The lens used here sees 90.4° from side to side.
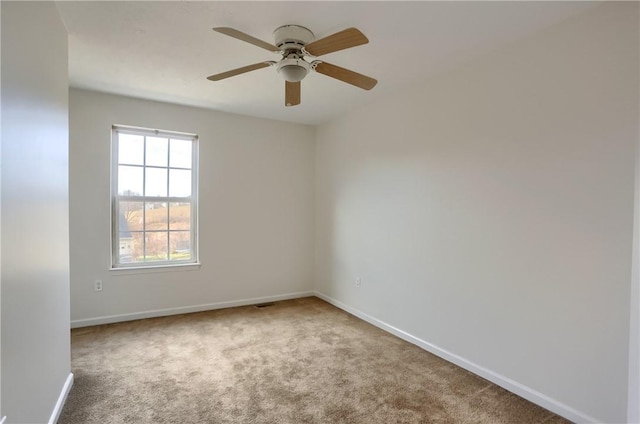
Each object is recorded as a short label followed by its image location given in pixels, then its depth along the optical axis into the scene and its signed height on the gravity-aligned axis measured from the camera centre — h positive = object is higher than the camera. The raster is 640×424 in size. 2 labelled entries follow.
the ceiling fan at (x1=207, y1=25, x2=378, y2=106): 1.99 +0.94
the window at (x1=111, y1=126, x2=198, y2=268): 3.62 +0.08
